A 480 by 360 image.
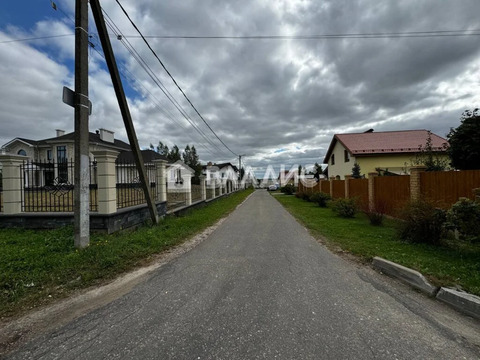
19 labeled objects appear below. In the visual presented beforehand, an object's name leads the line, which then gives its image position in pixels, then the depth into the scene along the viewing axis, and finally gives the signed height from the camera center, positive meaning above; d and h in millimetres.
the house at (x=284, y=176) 60400 +1593
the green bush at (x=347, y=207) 11141 -1261
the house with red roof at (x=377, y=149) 20578 +2673
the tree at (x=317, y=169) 39941 +2084
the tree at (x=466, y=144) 8445 +1227
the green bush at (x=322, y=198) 16641 -1225
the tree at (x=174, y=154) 62975 +7693
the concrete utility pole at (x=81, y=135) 5238 +1084
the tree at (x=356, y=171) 18656 +690
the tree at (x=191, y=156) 65594 +7424
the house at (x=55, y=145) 28125 +4919
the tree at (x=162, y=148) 64962 +9510
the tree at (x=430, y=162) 10570 +802
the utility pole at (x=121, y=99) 5976 +2362
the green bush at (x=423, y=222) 5780 -1055
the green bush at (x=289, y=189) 35369 -1165
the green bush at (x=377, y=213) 8859 -1233
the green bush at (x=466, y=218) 4445 -750
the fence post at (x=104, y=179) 6336 +145
